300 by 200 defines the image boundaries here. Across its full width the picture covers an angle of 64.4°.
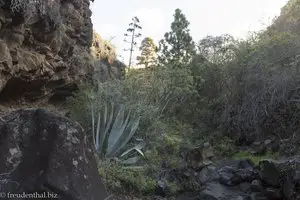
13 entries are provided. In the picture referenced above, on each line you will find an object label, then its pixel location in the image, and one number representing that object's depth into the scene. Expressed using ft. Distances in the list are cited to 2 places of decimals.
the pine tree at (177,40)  48.92
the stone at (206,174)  19.95
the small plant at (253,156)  25.44
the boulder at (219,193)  17.38
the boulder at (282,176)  16.11
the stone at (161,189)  18.07
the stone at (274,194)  17.04
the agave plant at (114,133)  20.94
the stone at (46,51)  19.15
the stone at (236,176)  19.54
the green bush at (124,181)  17.15
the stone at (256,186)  18.31
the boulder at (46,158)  7.23
